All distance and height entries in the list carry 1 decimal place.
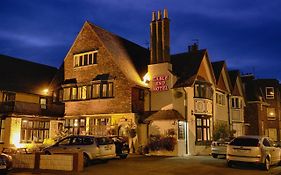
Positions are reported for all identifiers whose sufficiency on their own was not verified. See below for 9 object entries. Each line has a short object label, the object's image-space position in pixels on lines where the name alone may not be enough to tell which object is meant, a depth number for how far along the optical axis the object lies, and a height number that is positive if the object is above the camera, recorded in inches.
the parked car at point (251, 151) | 676.1 -53.6
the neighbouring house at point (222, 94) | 1306.6 +131.1
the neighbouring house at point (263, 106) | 1728.6 +104.7
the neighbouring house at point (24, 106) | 1149.1 +68.9
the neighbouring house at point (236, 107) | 1444.4 +79.1
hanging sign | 1154.7 +149.1
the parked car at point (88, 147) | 727.7 -50.6
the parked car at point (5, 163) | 605.3 -72.6
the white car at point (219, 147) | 921.4 -62.7
